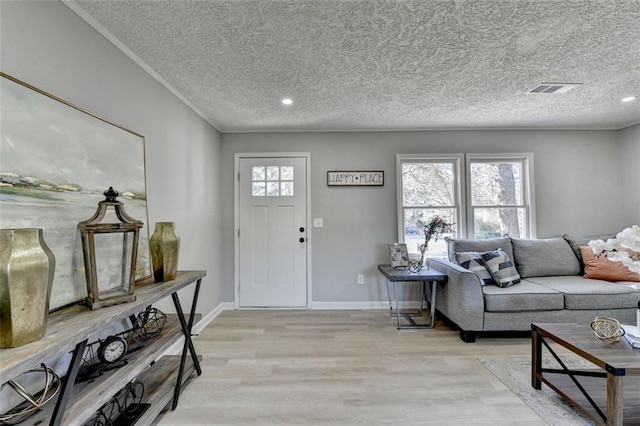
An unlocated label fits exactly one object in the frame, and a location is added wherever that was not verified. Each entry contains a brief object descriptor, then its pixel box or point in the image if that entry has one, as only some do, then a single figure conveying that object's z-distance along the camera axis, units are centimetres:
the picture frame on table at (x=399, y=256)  356
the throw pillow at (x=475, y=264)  305
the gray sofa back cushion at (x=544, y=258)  335
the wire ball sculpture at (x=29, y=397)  107
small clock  144
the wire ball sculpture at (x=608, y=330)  180
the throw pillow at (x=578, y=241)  344
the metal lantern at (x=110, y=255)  133
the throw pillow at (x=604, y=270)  299
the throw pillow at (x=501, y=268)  299
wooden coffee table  153
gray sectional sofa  277
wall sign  389
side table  310
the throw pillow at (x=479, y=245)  341
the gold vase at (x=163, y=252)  187
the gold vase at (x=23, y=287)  89
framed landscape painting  121
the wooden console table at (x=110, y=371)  91
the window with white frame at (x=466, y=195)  384
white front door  390
